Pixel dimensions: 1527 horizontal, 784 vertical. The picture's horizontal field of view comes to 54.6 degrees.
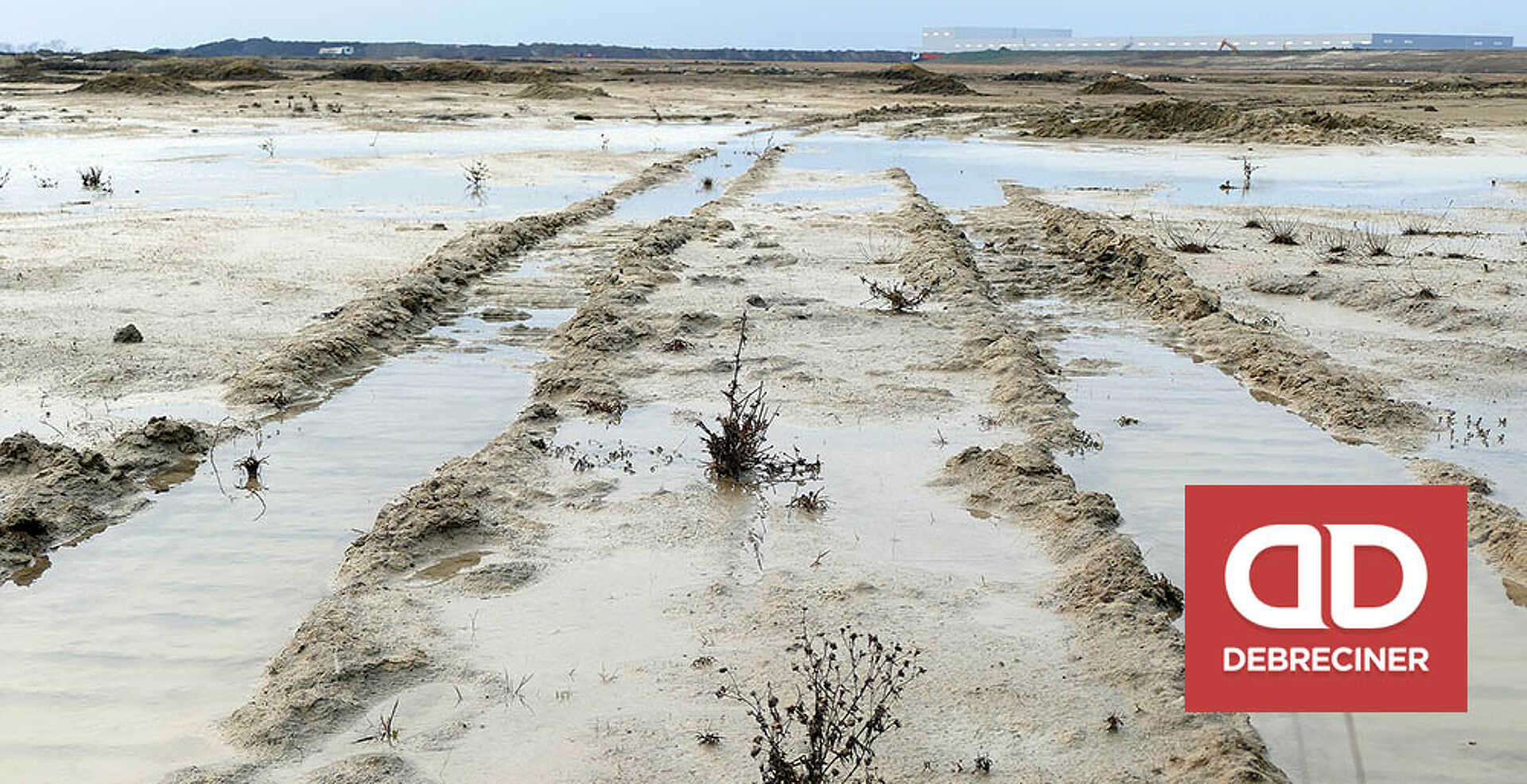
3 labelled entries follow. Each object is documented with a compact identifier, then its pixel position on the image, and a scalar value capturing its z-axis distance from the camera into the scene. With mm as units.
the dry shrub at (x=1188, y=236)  15039
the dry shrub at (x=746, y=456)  7145
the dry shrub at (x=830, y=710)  3943
